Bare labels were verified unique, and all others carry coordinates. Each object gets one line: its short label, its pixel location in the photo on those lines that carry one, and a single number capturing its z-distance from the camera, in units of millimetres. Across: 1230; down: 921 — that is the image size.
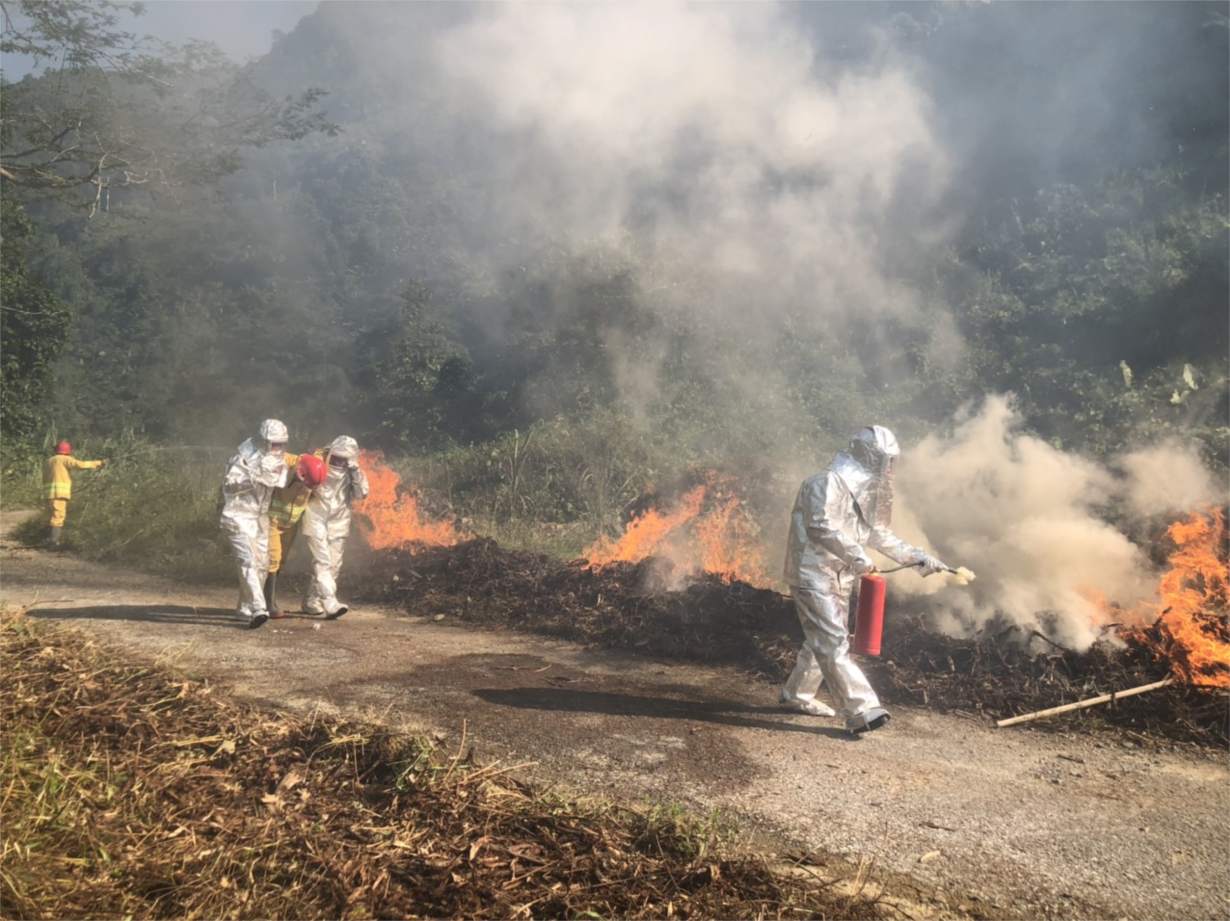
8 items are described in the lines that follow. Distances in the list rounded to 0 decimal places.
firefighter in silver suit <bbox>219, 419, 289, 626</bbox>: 8977
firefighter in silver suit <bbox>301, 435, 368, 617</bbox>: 9586
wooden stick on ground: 6443
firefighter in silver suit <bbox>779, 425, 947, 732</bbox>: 6203
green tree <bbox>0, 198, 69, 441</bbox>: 21891
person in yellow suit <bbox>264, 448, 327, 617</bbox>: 9469
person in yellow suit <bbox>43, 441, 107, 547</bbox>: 13883
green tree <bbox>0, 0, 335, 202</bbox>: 17688
